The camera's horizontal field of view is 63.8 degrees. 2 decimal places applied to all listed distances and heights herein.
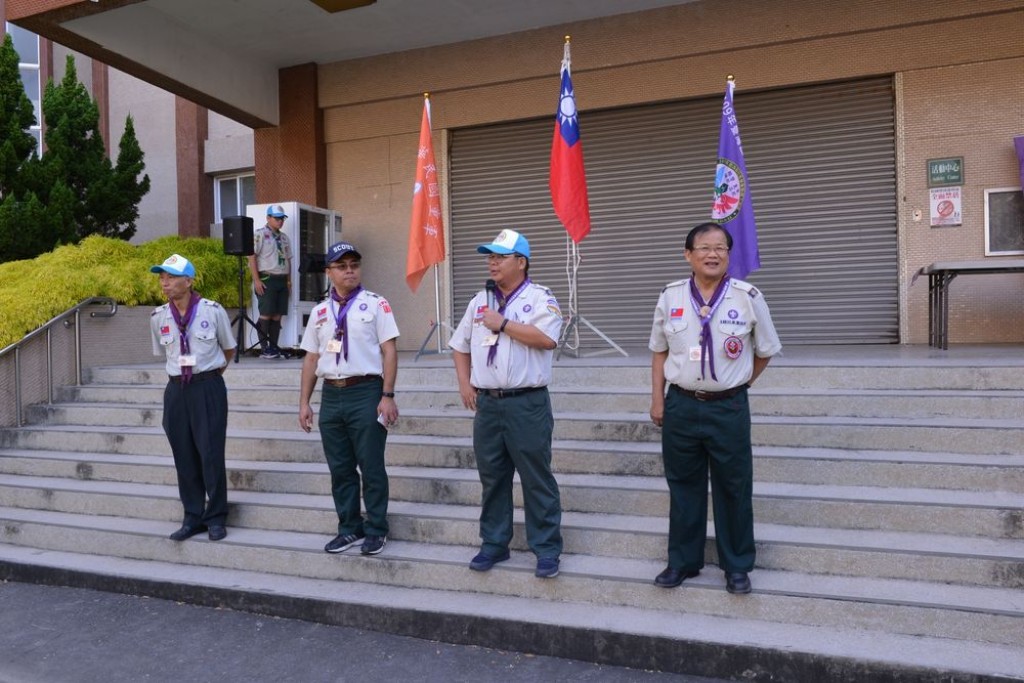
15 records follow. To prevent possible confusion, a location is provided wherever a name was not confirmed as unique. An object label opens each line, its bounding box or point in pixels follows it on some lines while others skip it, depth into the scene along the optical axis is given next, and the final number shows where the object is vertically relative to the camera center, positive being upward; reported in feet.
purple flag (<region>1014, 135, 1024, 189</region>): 28.04 +5.96
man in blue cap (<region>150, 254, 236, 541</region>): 18.79 -1.47
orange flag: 29.32 +4.09
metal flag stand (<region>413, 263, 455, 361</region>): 30.23 +0.25
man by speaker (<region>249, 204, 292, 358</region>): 33.22 +2.57
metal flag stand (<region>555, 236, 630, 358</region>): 27.12 +0.03
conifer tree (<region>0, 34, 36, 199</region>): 45.16 +12.45
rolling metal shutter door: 30.89 +5.08
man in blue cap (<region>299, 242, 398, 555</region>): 16.72 -1.14
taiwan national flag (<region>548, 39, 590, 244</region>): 26.55 +5.26
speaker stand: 33.22 +0.76
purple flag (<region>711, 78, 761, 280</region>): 26.37 +4.45
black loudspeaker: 31.94 +4.01
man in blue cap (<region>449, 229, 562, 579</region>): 15.11 -1.21
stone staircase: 13.14 -4.08
